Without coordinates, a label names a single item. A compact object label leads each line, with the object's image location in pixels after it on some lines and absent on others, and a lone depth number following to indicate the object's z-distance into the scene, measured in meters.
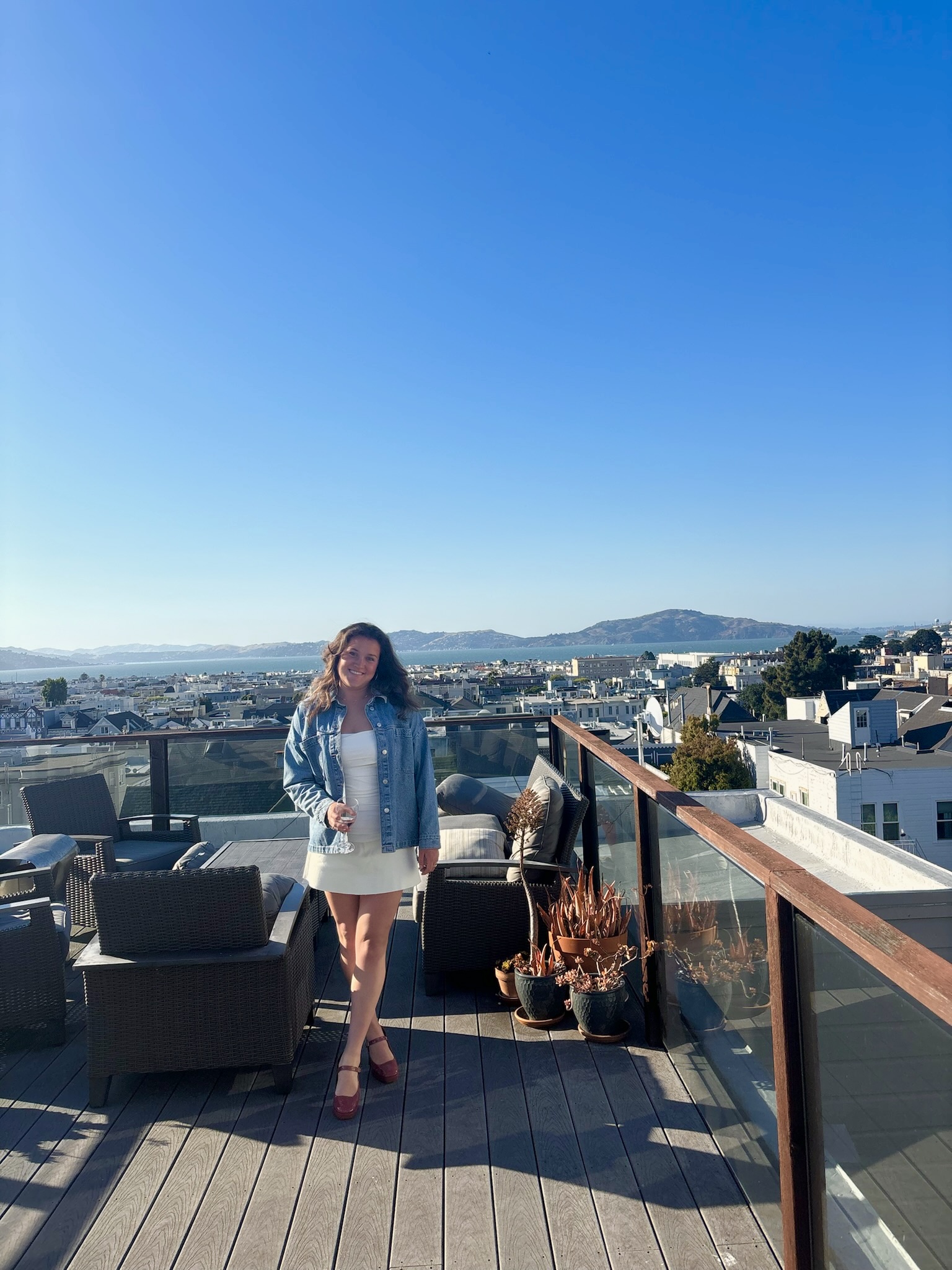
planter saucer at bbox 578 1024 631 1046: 2.67
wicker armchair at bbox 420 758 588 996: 3.14
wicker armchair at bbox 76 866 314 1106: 2.34
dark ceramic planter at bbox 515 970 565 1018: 2.79
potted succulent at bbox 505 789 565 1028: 2.79
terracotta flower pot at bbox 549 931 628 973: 2.71
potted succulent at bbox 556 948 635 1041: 2.65
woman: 2.43
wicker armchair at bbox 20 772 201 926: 3.72
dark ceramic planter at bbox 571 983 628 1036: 2.65
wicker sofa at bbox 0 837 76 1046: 2.75
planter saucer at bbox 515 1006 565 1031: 2.80
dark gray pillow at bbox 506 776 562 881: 3.17
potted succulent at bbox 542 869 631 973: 2.72
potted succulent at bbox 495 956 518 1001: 2.99
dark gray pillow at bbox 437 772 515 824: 4.36
